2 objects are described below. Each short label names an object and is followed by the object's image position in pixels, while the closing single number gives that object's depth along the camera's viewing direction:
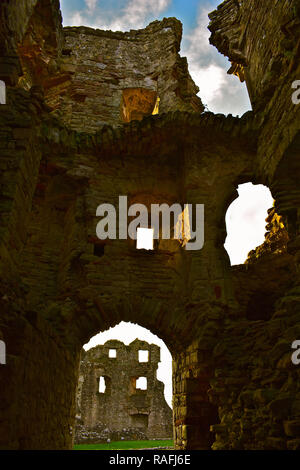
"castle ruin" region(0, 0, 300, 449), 4.82
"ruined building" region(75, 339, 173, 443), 22.50
